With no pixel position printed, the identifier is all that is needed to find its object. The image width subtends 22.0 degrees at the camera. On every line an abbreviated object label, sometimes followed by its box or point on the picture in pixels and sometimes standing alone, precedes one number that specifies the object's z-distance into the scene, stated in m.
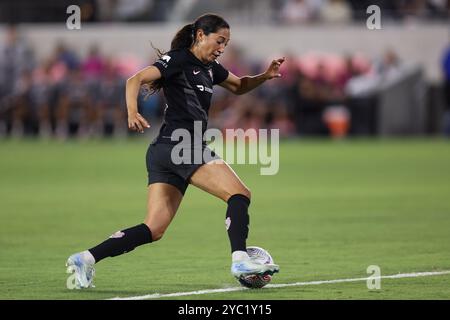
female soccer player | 9.40
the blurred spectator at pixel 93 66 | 33.25
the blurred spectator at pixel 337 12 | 34.06
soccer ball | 9.26
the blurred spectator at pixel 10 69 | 33.62
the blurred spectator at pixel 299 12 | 34.66
